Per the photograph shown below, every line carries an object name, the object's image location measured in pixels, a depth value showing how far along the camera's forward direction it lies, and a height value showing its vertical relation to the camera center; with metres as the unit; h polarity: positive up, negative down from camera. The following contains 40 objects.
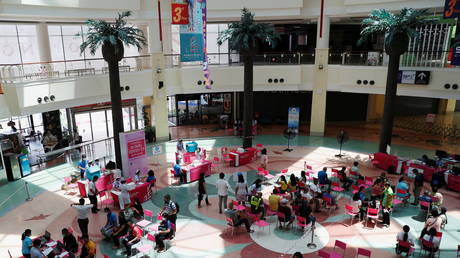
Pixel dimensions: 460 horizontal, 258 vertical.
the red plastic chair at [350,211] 13.16 -5.80
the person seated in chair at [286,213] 12.74 -5.70
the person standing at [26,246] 10.46 -5.60
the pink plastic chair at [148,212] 12.41 -5.52
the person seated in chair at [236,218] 12.58 -5.82
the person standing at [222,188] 13.88 -5.24
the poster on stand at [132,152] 17.66 -4.94
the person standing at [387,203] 13.23 -5.66
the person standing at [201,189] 14.65 -5.63
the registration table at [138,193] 14.90 -5.92
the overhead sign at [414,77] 20.95 -1.48
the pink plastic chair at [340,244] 10.51 -5.61
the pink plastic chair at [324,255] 9.68 -5.45
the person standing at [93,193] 14.47 -5.67
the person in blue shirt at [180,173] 17.45 -5.87
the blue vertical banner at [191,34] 21.91 +1.11
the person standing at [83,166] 17.38 -5.48
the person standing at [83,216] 12.20 -5.58
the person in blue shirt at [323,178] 15.50 -5.40
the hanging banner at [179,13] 21.14 +2.32
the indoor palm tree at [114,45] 16.80 +0.35
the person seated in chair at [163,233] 11.84 -5.95
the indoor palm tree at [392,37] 17.81 +0.77
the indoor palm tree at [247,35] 19.72 +0.94
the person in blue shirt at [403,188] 14.45 -5.43
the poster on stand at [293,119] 25.56 -4.76
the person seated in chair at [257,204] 12.91 -5.45
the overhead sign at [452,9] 17.48 +2.12
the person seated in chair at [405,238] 10.95 -5.68
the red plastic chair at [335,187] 14.87 -5.67
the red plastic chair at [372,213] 12.99 -5.80
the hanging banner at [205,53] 21.53 -0.08
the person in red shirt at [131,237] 11.39 -5.92
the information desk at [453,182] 16.35 -5.93
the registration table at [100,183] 16.03 -5.91
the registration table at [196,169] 17.58 -5.86
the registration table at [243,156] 19.95 -5.83
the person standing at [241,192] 14.06 -5.44
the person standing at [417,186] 14.85 -5.53
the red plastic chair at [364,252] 9.89 -5.49
